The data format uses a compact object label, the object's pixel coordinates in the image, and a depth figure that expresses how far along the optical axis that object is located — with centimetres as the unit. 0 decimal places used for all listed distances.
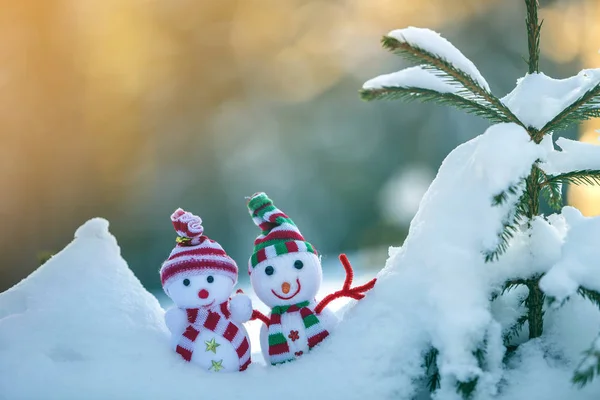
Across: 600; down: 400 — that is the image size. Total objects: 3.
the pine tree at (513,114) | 103
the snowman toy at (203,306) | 110
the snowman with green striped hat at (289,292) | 111
